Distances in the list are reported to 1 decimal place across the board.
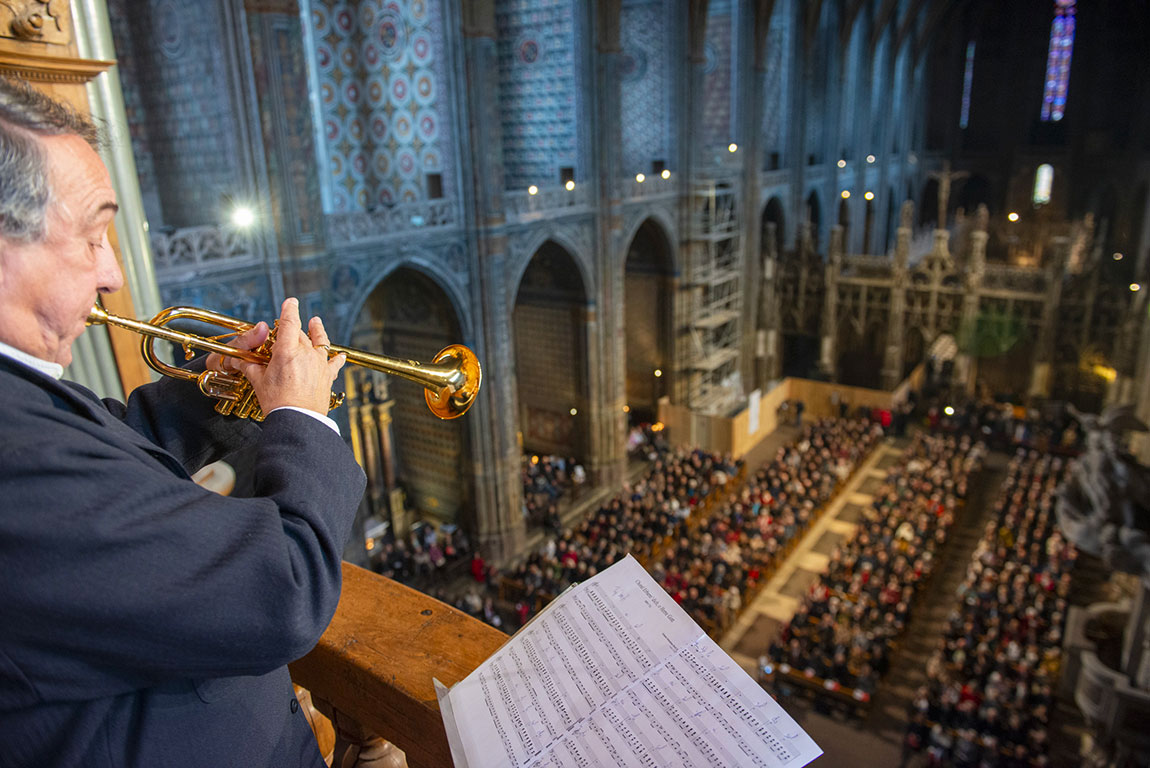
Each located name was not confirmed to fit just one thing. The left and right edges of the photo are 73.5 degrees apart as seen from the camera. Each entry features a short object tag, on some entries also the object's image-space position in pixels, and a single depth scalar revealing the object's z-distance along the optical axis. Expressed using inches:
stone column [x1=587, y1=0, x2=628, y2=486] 671.1
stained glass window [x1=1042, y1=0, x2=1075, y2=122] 1360.7
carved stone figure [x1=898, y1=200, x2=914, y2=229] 856.1
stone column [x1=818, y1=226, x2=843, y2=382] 942.4
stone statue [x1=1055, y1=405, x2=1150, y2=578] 382.0
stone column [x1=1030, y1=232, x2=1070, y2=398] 818.0
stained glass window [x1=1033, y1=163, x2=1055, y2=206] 1434.5
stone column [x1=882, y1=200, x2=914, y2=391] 892.0
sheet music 57.5
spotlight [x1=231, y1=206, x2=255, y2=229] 425.7
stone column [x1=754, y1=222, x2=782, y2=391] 976.3
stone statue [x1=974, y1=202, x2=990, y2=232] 841.5
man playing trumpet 44.1
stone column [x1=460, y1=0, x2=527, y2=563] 548.2
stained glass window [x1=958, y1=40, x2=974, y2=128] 1492.4
